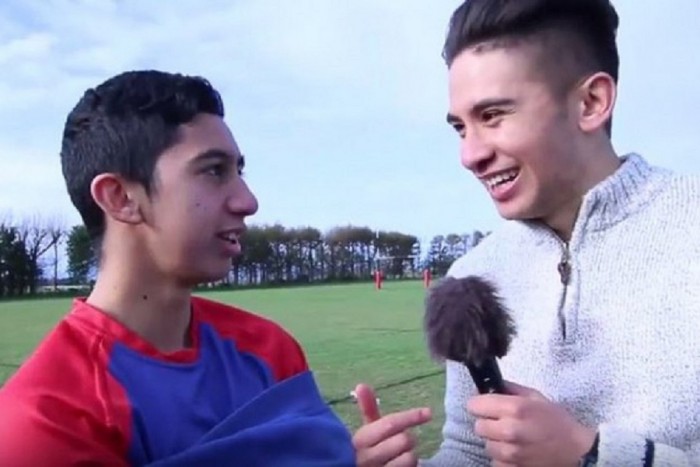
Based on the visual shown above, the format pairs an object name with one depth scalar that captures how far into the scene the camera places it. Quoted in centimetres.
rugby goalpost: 5256
